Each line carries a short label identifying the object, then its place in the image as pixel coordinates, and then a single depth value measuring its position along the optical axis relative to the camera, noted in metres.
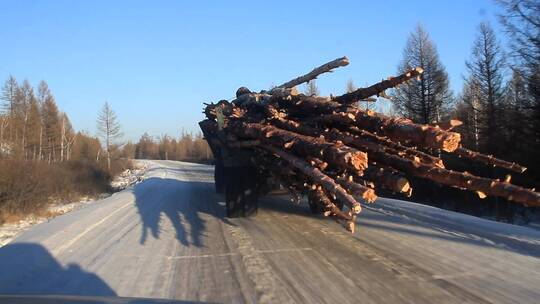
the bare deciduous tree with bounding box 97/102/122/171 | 66.44
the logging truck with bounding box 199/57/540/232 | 6.42
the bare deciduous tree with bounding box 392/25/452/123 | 33.50
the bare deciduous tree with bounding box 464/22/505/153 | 27.64
